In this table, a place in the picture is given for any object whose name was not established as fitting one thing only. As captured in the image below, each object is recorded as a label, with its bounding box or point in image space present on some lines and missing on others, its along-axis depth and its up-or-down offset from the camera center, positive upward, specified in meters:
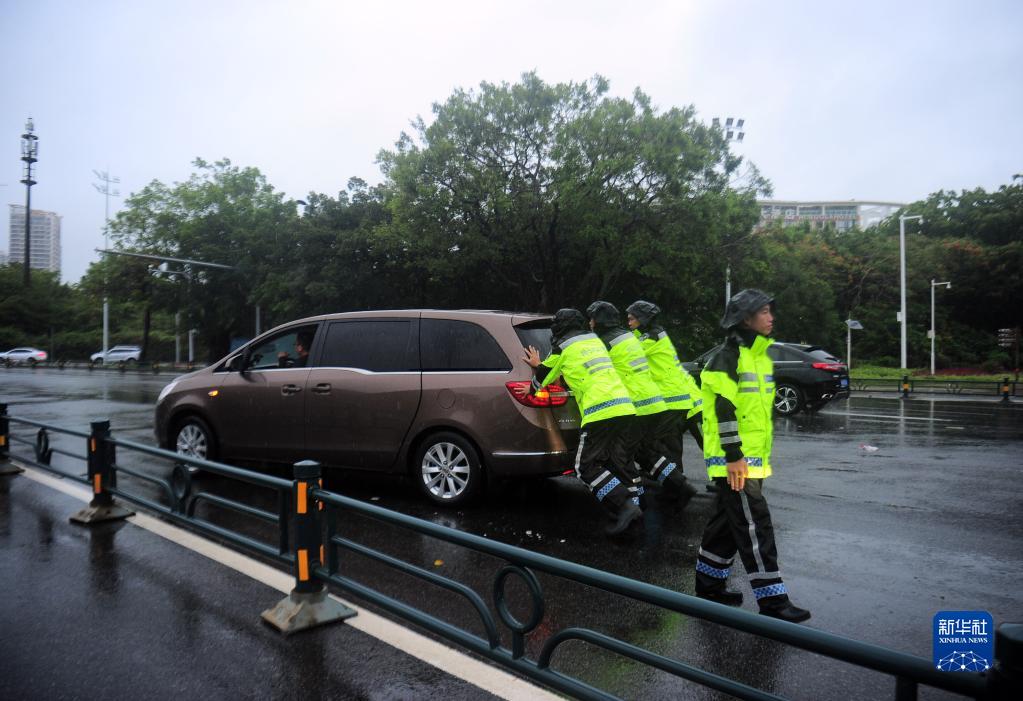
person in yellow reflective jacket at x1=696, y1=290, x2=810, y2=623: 3.90 -0.49
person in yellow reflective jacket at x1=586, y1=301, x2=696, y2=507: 5.84 -0.07
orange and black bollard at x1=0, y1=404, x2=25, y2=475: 8.09 -1.01
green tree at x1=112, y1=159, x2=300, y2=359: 37.25 +6.85
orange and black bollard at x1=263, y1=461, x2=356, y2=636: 3.75 -1.10
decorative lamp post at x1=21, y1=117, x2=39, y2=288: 55.69 +15.80
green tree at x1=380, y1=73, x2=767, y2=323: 21.99 +5.52
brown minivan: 6.00 -0.36
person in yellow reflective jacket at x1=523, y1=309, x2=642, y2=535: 5.42 -0.37
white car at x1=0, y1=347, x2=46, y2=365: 55.25 +0.31
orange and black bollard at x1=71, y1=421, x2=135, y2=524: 5.84 -0.92
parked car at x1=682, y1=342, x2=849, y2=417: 14.33 -0.27
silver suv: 56.93 +0.45
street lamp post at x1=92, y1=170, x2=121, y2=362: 50.19 +11.10
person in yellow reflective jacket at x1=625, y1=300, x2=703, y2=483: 6.18 +0.01
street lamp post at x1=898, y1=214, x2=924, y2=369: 32.59 +4.06
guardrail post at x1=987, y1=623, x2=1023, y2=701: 1.56 -0.64
